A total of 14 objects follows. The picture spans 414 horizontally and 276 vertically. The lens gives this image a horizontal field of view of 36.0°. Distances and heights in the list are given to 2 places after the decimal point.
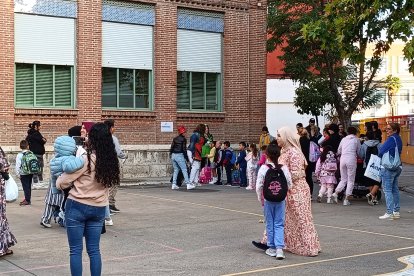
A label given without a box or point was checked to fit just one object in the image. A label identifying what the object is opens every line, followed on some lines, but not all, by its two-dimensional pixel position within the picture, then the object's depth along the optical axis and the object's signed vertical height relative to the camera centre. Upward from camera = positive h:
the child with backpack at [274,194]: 8.24 -0.90
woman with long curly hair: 6.25 -0.70
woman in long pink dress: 8.66 -1.09
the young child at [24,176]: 13.39 -1.13
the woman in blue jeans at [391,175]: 12.11 -0.96
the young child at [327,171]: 14.81 -1.07
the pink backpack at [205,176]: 20.52 -1.67
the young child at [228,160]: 19.94 -1.11
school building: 19.36 +1.93
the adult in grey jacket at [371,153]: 14.77 -0.67
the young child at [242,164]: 19.42 -1.21
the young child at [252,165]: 18.42 -1.17
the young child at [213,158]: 20.02 -1.10
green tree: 14.10 +2.26
